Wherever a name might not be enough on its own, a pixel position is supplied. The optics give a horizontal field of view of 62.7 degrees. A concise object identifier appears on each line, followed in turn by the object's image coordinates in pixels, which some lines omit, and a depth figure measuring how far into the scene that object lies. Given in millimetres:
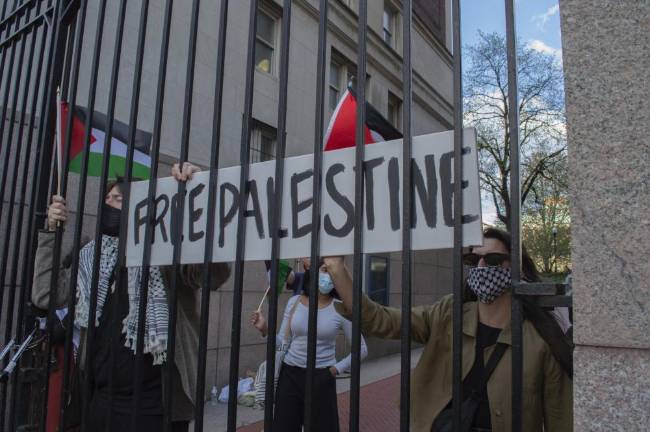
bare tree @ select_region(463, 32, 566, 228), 18750
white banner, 1772
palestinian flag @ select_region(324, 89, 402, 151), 2178
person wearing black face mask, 2746
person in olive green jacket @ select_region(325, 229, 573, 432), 2268
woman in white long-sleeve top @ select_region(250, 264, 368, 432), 4688
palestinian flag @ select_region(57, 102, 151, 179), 3072
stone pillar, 1309
